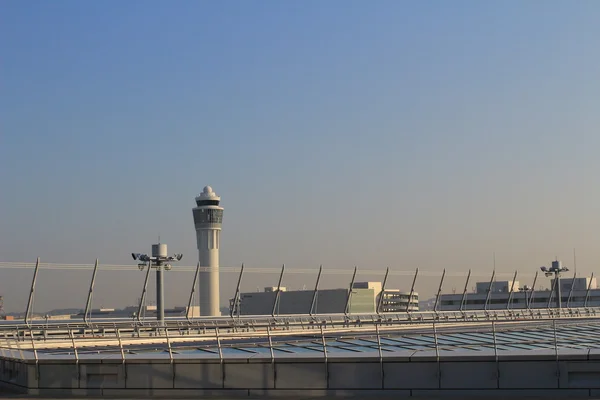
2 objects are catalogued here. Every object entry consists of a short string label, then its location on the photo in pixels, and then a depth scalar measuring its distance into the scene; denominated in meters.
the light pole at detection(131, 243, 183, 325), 63.12
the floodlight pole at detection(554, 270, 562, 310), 93.31
